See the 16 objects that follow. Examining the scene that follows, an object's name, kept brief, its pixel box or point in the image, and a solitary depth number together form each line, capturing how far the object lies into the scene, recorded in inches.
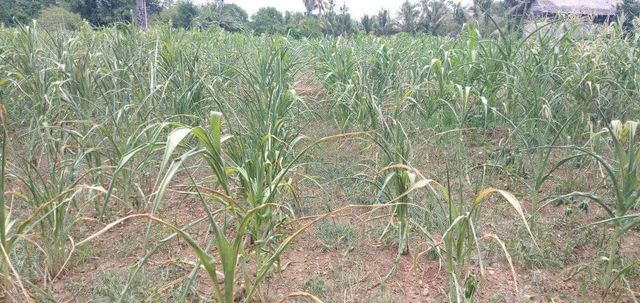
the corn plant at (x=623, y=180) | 58.2
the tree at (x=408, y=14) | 1332.7
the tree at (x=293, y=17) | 1191.6
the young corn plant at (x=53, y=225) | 65.4
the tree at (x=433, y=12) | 1310.3
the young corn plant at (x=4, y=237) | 50.0
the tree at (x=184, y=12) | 990.4
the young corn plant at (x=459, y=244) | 53.6
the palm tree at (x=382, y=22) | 1251.8
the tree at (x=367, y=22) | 1270.1
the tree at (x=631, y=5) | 1049.6
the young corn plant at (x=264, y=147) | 66.5
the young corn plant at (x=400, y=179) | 69.3
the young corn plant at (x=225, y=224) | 39.4
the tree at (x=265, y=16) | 1248.8
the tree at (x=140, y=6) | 787.6
